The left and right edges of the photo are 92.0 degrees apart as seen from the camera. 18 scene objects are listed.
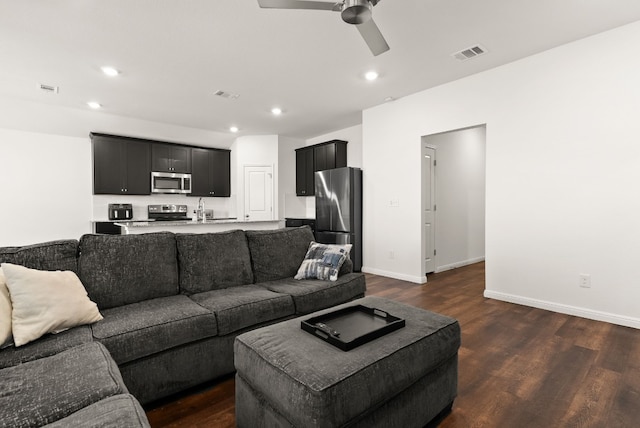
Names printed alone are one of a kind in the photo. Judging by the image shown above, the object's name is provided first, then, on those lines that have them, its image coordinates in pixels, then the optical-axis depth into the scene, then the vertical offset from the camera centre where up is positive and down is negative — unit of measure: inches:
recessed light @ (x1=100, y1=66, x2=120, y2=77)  137.8 +64.7
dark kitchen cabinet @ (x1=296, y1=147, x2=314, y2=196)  261.4 +34.3
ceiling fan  73.5 +50.3
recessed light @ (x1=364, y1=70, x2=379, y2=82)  144.9 +65.1
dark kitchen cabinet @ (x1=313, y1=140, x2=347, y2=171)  239.3 +44.5
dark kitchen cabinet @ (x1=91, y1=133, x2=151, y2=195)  216.4 +34.5
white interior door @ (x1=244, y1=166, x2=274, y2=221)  264.7 +16.2
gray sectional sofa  43.0 -24.7
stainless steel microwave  237.3 +24.0
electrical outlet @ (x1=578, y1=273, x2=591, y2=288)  119.4 -27.6
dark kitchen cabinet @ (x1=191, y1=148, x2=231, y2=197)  257.3 +34.4
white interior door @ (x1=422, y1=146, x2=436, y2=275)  190.5 +1.5
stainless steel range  243.1 +0.5
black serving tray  55.6 -23.3
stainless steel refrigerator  201.0 +2.0
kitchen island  157.5 -7.8
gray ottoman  44.9 -26.9
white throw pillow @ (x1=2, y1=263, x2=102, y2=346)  59.4 -18.6
